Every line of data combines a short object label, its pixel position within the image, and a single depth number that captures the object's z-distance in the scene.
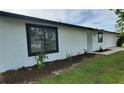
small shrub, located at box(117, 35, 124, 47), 13.89
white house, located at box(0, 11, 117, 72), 3.57
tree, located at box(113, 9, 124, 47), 5.87
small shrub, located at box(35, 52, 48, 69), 3.95
